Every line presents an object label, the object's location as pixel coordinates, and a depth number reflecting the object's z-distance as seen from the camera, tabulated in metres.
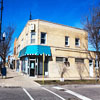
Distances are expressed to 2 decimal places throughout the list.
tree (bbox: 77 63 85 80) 16.90
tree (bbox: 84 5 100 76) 12.46
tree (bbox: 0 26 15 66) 14.38
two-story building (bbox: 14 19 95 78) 14.58
